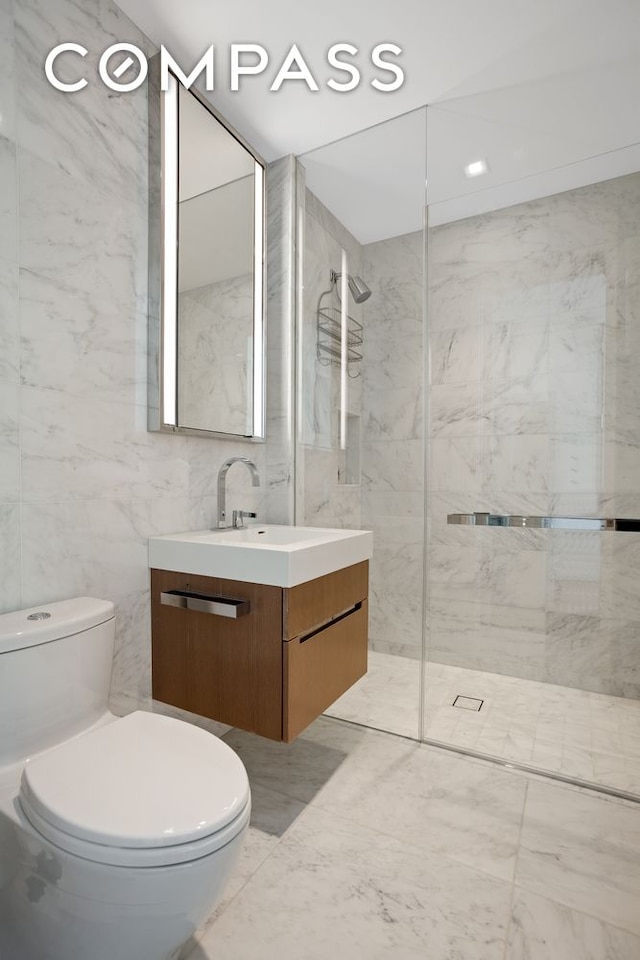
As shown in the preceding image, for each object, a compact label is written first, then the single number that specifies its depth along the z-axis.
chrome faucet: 1.96
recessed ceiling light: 1.97
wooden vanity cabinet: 1.45
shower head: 2.21
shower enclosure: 1.83
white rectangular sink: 1.45
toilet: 0.84
